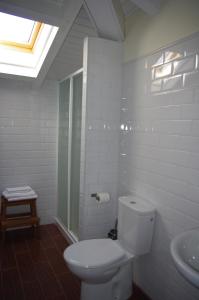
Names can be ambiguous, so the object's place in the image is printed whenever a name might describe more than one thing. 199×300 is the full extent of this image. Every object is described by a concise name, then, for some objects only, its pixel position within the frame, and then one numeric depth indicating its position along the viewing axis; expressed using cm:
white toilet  152
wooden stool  268
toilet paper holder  206
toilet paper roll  205
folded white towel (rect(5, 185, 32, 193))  277
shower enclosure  255
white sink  93
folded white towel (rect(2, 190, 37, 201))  267
